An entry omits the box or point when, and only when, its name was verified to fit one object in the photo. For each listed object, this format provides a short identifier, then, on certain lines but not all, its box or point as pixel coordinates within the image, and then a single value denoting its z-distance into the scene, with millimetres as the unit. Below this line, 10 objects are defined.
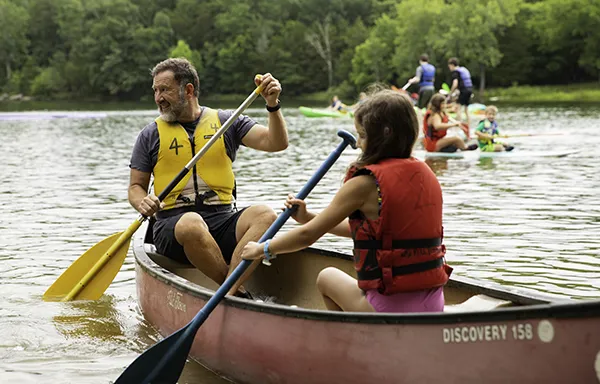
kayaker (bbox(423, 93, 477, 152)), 14641
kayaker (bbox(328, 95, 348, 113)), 35906
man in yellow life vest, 5465
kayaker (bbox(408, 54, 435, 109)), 21989
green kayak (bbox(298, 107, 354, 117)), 35312
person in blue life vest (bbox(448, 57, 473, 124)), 20984
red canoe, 3193
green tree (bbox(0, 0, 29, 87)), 94375
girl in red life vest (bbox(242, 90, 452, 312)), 3678
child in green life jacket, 15258
